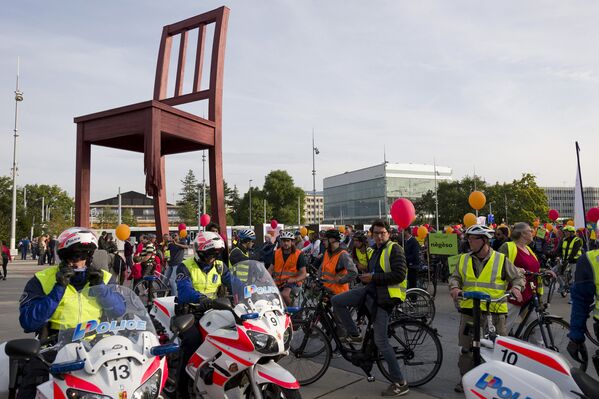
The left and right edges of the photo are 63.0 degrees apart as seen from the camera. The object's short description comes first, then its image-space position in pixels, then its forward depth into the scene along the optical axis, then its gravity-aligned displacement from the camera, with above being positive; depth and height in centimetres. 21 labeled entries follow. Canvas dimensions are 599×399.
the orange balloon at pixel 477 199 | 1462 +66
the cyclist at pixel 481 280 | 478 -58
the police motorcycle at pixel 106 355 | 240 -68
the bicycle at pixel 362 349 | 516 -136
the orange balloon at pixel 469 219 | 1497 +7
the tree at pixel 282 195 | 8025 +500
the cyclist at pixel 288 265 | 759 -64
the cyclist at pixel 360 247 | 1038 -51
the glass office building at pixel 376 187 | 9756 +744
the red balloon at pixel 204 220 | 2054 +26
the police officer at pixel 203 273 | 466 -46
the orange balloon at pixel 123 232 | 1456 -14
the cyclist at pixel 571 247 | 1140 -65
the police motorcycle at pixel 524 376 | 226 -76
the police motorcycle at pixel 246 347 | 351 -90
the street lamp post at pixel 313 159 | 4066 +559
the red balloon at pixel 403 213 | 1063 +21
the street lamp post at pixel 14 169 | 3509 +449
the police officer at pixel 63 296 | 294 -43
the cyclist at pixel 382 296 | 500 -78
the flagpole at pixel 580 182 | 727 +60
